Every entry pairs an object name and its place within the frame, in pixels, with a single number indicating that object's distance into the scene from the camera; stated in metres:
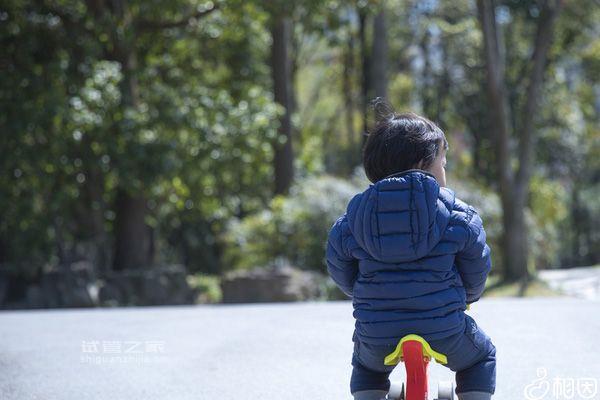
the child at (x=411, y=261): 6.49
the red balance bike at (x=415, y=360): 6.26
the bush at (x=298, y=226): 28.81
